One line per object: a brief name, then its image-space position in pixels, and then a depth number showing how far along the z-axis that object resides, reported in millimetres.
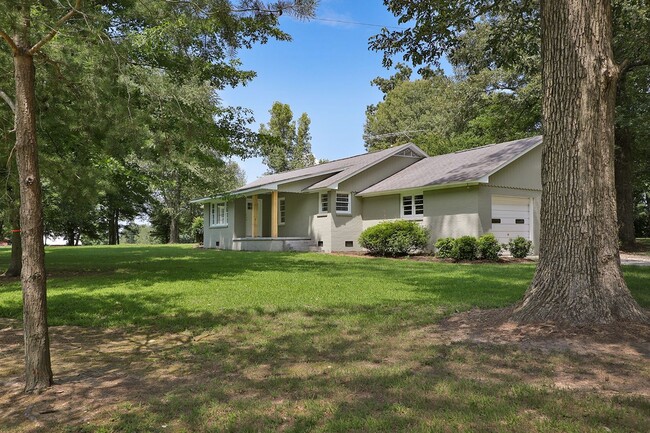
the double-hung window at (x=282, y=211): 22438
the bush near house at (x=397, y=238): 16562
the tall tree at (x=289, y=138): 41406
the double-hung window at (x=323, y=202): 19594
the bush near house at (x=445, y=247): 15336
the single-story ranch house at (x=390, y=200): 16125
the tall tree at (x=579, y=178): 4953
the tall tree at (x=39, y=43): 3553
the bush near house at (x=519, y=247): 15180
